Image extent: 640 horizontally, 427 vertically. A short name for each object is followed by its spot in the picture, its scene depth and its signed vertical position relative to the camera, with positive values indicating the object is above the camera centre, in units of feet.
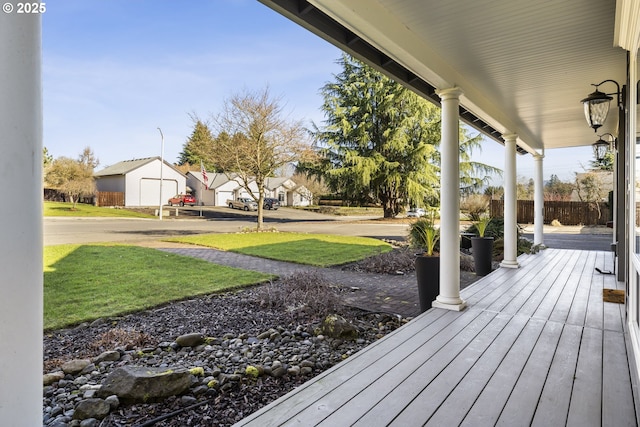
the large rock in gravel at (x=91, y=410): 7.20 -4.05
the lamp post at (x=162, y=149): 71.14 +11.83
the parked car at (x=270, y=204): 106.01 +1.18
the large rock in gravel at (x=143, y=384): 7.77 -3.85
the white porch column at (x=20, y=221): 3.40 -0.12
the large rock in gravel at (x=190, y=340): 11.03 -4.05
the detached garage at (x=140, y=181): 97.45 +7.76
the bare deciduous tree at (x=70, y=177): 76.95 +6.86
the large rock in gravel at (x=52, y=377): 8.73 -4.11
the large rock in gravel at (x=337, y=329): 11.52 -3.91
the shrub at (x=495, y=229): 26.94 -1.65
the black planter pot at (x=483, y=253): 20.18 -2.57
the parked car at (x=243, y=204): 102.22 +1.20
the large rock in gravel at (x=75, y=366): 9.27 -4.09
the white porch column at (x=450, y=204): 12.69 +0.11
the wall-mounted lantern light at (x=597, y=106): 11.39 +3.19
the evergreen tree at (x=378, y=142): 65.51 +12.14
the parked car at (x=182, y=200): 103.24 +2.36
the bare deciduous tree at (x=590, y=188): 60.03 +3.18
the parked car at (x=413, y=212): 67.15 -0.87
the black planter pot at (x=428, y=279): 13.43 -2.67
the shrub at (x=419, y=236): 14.02 -1.50
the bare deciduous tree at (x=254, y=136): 45.70 +9.16
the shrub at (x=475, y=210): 24.95 -0.20
